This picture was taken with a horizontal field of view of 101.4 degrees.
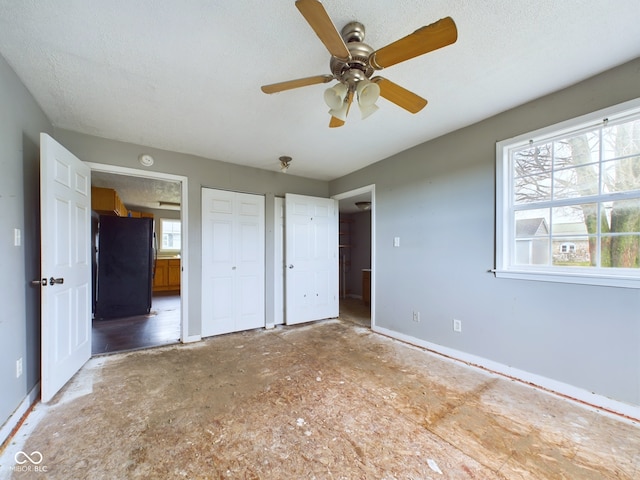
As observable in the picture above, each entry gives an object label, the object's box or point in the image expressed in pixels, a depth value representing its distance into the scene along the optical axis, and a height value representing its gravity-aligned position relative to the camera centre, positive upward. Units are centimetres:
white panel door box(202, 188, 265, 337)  338 -29
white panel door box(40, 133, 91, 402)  190 -20
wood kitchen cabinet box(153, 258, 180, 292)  694 -94
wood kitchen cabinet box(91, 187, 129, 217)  416 +65
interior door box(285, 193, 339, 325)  391 -28
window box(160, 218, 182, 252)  758 +15
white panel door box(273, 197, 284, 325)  390 -34
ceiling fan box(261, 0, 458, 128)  110 +89
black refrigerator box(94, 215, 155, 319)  430 -46
